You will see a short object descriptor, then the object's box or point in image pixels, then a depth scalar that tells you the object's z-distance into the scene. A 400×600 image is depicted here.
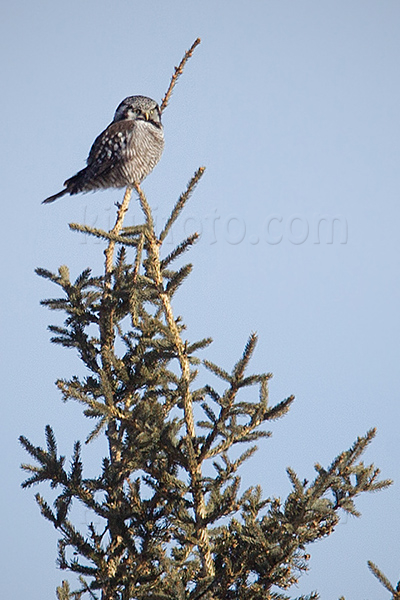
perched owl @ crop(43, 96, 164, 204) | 13.37
